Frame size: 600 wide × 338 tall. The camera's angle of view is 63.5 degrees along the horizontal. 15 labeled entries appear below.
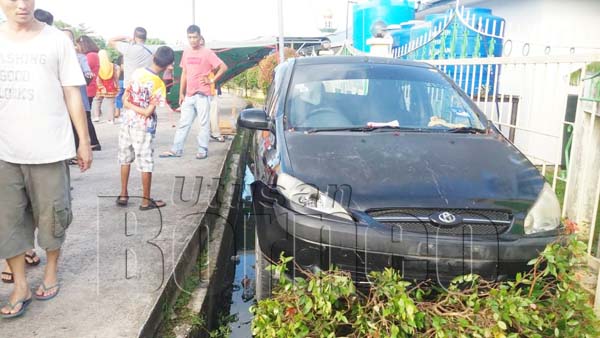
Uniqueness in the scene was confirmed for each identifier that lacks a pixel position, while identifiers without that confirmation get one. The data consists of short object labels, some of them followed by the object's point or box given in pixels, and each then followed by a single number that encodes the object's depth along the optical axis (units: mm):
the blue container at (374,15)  12719
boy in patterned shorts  4547
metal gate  3560
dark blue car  2475
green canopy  13186
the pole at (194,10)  21809
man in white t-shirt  2729
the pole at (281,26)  8611
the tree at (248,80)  19788
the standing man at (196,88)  7020
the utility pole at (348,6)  16422
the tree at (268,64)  15672
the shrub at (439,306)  2139
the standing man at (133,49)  7070
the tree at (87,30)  34469
